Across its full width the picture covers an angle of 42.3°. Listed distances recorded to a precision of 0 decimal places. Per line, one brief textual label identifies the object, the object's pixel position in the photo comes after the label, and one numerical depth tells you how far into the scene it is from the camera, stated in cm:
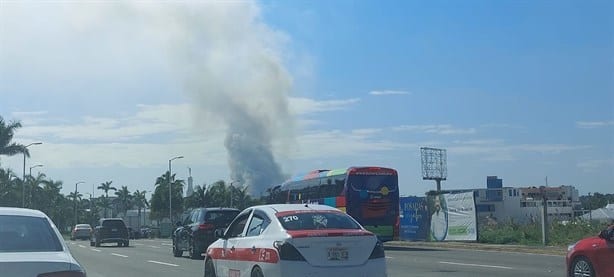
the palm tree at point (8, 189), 7964
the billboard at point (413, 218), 3931
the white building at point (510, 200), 6798
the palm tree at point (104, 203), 13775
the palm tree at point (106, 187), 14062
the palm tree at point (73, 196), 12268
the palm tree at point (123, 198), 13619
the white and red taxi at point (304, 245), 1145
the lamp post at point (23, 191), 7984
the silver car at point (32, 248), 710
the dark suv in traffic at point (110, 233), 4369
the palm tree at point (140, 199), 13256
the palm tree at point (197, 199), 9125
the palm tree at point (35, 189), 9200
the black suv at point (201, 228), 2644
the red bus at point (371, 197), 3216
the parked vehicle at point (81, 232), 6575
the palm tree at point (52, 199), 9981
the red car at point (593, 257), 1419
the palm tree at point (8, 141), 6650
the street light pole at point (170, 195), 8731
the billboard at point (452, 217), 3538
